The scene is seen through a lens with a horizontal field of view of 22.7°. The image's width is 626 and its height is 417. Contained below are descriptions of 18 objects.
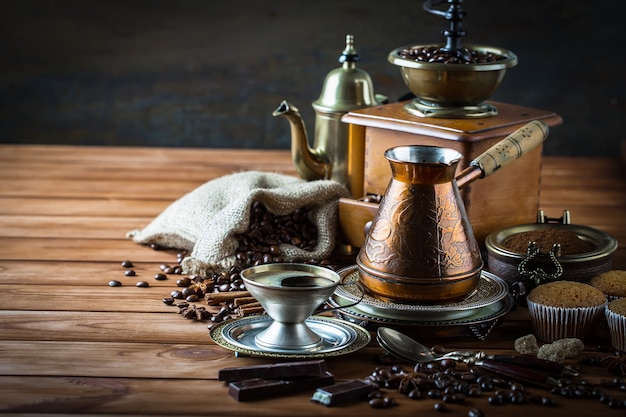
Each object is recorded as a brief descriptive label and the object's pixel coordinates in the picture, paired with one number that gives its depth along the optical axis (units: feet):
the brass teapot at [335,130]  4.75
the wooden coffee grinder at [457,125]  4.34
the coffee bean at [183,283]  4.18
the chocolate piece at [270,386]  3.38
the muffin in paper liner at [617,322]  3.66
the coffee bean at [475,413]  3.32
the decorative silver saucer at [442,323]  3.70
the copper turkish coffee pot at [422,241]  3.71
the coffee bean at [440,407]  3.36
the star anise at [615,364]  3.54
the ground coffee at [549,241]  4.03
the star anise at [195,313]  3.89
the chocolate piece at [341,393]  3.36
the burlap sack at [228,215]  4.30
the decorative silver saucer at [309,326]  3.55
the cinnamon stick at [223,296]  4.03
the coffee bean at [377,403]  3.36
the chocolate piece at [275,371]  3.43
